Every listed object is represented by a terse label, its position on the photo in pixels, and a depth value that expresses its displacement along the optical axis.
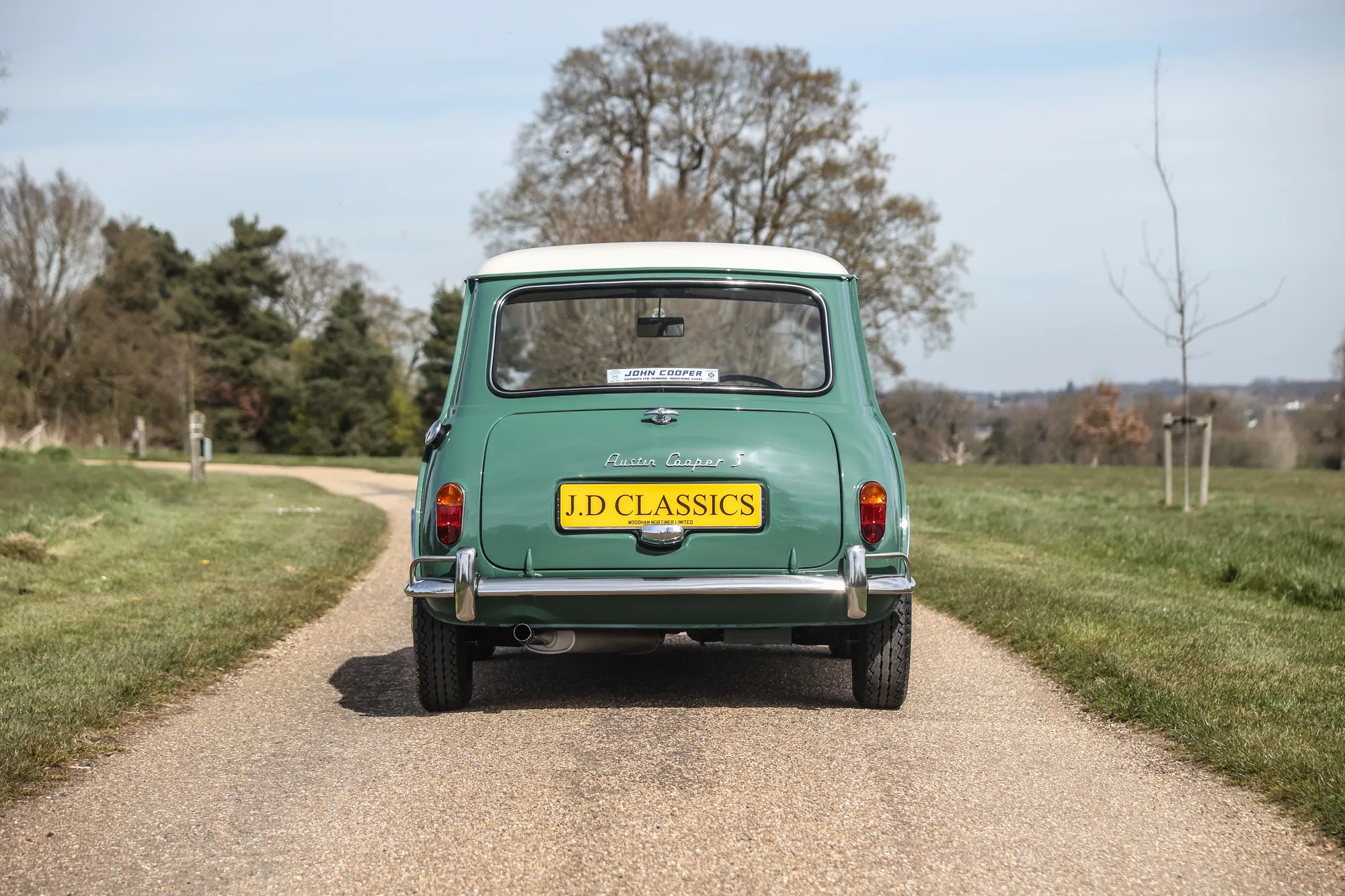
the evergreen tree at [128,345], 49.81
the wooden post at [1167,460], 16.77
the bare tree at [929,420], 78.57
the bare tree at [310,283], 64.44
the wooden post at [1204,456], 16.88
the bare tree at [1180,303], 16.14
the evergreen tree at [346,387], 58.78
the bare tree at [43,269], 47.03
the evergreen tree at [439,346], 63.38
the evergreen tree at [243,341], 59.41
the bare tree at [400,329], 65.69
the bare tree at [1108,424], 97.94
